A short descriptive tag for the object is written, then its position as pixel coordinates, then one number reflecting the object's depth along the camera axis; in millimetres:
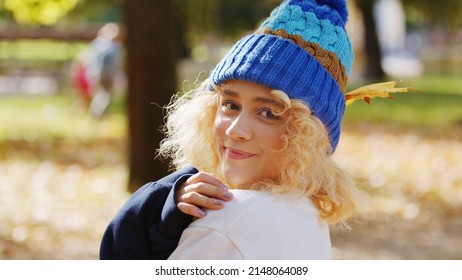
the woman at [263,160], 3919
